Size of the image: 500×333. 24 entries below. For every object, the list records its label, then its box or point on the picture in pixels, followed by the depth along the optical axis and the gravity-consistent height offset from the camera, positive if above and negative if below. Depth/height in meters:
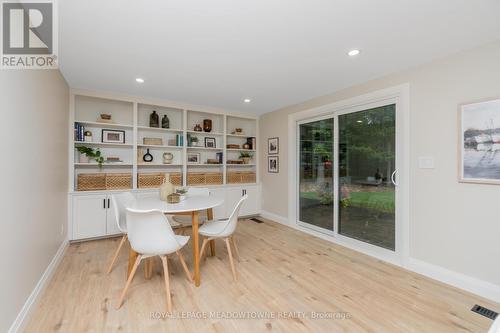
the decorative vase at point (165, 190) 2.62 -0.29
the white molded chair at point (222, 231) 2.30 -0.71
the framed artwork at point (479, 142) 1.96 +0.23
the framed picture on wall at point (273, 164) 4.53 +0.05
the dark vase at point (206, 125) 4.44 +0.85
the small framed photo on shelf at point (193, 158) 4.38 +0.17
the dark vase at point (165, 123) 3.99 +0.80
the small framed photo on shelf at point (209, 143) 4.57 +0.50
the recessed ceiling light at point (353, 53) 2.17 +1.16
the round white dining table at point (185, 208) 2.13 -0.42
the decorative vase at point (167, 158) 4.08 +0.16
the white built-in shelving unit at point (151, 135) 3.53 +0.63
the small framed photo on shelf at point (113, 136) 3.64 +0.52
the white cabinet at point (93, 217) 3.23 -0.78
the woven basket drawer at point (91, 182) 3.31 -0.24
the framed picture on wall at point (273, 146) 4.53 +0.45
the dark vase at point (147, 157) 3.95 +0.17
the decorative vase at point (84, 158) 3.43 +0.13
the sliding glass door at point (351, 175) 2.83 -0.12
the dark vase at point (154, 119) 3.92 +0.86
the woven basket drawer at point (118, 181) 3.48 -0.24
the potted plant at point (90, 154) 3.35 +0.19
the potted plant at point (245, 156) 4.99 +0.24
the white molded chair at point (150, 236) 1.79 -0.60
